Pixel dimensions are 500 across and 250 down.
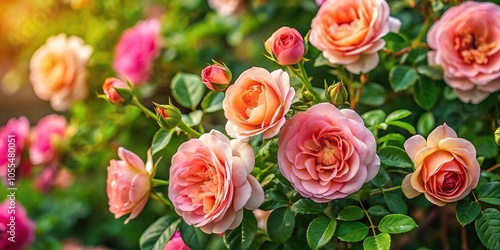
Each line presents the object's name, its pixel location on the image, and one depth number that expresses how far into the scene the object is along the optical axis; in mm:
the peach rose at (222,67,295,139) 611
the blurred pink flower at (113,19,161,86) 1170
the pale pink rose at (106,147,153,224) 718
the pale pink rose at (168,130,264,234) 623
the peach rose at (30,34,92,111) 1223
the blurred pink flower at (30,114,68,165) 1146
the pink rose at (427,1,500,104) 779
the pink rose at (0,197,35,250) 985
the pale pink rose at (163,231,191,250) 724
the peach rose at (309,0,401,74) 741
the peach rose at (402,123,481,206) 627
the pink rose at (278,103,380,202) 605
